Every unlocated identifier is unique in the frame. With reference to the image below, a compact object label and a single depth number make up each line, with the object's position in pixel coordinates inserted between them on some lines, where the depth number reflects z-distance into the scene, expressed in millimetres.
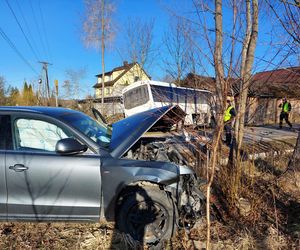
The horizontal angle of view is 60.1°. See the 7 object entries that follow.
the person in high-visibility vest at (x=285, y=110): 14819
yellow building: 26955
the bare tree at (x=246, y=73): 2852
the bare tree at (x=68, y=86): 33000
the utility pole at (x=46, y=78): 34462
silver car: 3006
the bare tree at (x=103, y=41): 23094
